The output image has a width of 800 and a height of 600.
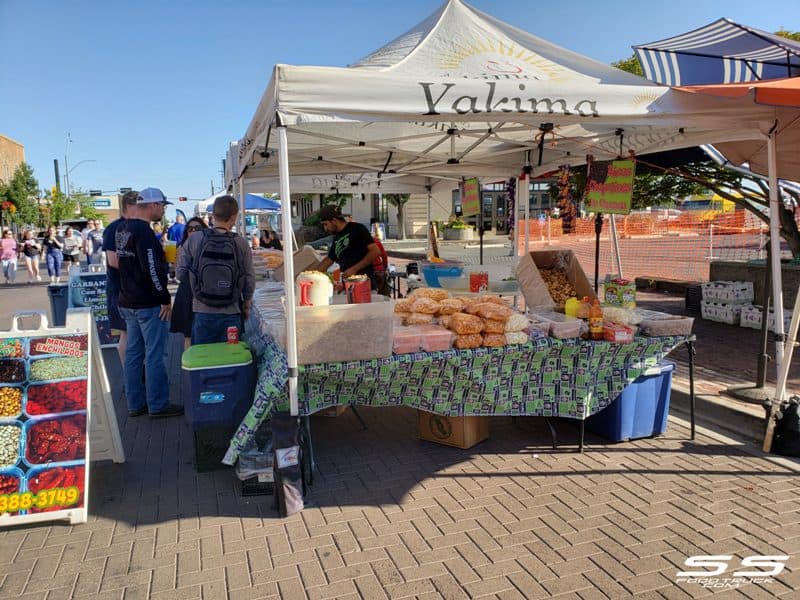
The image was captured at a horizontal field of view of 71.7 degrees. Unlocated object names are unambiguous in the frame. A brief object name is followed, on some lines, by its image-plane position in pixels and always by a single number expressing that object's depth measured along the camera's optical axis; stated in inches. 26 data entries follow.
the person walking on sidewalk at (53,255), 651.5
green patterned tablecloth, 147.5
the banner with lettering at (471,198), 332.8
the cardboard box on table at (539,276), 197.6
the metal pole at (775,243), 174.4
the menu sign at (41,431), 130.0
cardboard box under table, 173.2
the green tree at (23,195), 1875.0
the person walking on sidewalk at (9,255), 697.6
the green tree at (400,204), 1246.9
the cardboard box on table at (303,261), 262.4
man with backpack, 176.1
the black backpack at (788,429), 164.6
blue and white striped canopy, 198.7
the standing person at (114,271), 201.3
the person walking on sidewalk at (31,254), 711.1
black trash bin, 317.4
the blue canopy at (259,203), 561.9
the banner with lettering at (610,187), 223.5
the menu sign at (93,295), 312.3
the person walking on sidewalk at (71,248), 797.2
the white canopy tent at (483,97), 131.6
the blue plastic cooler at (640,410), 176.1
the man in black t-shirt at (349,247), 239.8
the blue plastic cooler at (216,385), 151.1
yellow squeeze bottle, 175.2
